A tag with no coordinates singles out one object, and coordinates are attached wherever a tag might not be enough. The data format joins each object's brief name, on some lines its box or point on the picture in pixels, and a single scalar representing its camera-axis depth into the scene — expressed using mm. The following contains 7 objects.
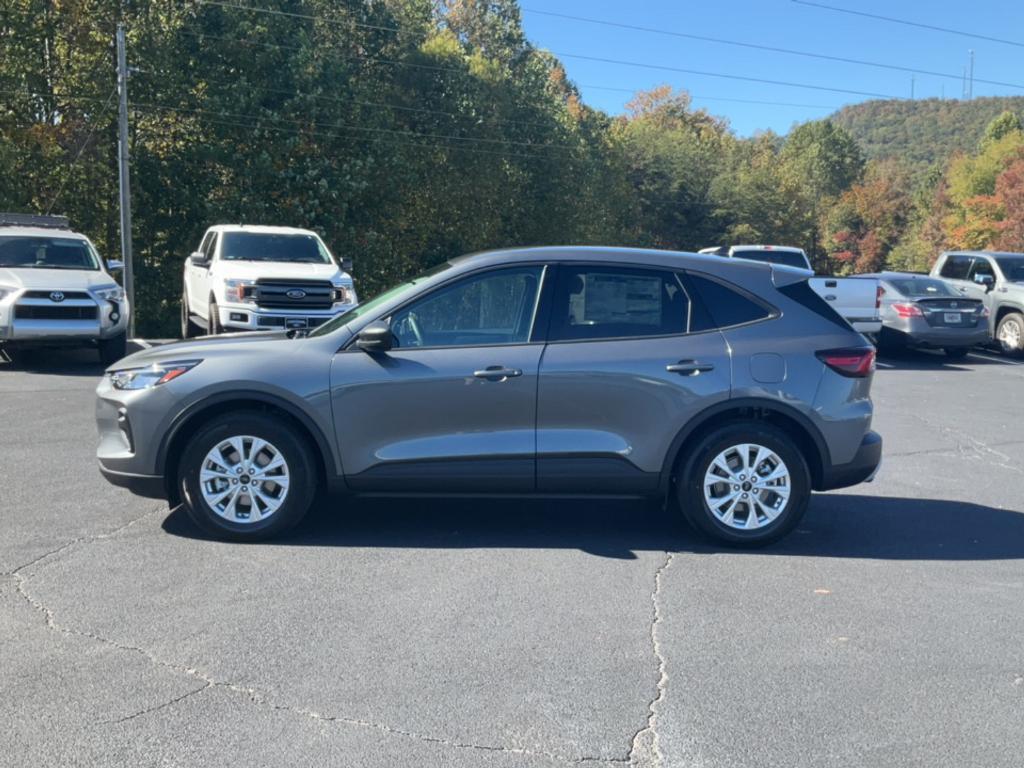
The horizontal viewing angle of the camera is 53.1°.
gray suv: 5895
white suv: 13141
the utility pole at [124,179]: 23436
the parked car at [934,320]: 17688
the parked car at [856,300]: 17453
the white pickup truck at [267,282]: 14531
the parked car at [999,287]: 19125
